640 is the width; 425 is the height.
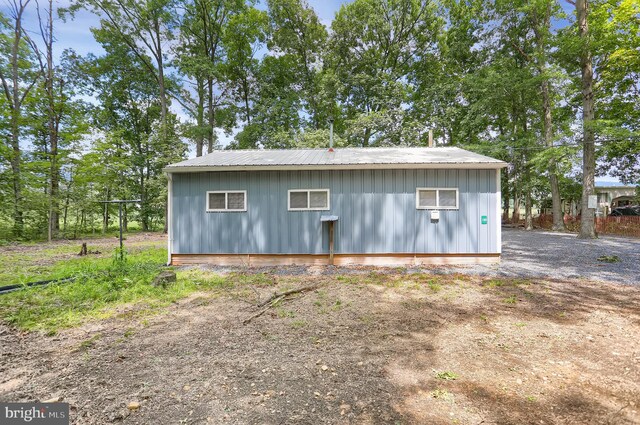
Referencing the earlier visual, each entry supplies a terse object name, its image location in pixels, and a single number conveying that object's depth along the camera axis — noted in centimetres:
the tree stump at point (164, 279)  499
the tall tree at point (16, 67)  1204
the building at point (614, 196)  2275
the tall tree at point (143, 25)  1683
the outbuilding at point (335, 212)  698
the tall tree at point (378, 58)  1745
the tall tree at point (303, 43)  1894
